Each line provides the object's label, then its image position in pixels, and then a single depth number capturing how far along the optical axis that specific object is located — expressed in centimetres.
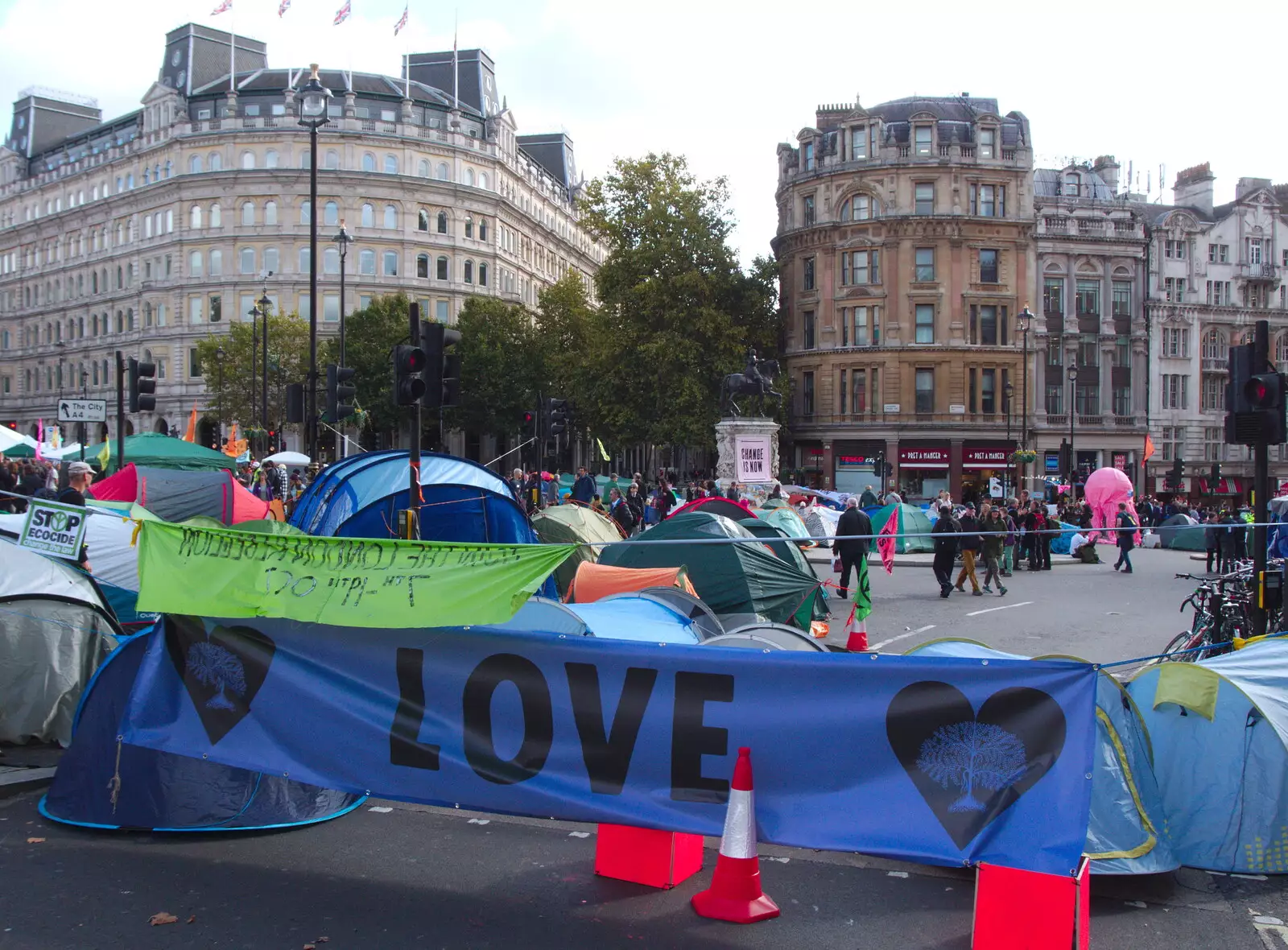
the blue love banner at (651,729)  480
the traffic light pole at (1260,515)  1014
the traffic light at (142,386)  1900
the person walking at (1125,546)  2501
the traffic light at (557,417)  2508
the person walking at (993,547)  2014
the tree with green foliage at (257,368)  5578
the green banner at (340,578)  576
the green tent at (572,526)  1800
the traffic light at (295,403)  2102
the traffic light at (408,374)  1159
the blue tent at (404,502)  1440
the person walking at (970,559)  1964
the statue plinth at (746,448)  3338
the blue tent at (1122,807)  601
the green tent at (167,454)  2744
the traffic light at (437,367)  1158
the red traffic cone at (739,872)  516
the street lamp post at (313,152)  1950
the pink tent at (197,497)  2098
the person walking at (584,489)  2723
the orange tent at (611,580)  1150
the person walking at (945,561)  1898
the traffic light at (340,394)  2038
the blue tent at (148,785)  685
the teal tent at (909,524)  2773
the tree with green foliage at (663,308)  5034
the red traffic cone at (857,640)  1248
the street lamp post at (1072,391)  4674
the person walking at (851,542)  1688
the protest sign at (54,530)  763
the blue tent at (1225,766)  629
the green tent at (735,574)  1412
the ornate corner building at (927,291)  5319
